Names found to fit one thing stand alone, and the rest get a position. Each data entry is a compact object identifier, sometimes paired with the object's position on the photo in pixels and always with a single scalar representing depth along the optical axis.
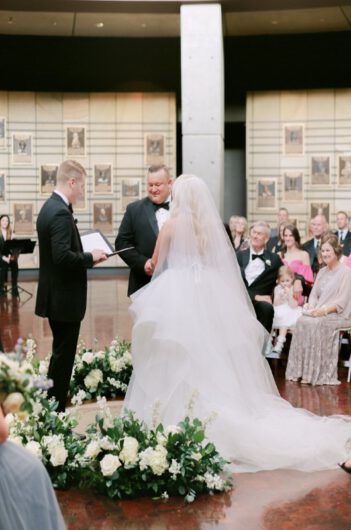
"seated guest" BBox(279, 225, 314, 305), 9.94
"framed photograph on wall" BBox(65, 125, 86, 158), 21.22
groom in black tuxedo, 6.76
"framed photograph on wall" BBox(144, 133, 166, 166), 21.27
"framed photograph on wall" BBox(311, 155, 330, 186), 20.44
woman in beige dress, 8.19
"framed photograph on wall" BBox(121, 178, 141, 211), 21.44
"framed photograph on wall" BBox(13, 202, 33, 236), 21.20
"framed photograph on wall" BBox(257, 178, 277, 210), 20.52
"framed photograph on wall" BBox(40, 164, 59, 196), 21.30
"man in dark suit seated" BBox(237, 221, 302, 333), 8.97
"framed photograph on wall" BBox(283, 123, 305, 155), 20.52
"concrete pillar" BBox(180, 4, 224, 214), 13.79
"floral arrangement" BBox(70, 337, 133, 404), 7.18
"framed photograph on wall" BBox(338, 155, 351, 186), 20.23
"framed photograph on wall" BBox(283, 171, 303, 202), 20.55
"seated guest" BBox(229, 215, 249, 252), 11.98
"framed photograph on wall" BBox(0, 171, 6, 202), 21.14
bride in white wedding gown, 5.41
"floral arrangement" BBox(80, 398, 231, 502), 4.66
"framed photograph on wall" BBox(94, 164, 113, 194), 21.34
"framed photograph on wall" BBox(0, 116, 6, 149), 21.08
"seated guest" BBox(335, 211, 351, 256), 13.16
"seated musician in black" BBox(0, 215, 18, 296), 16.73
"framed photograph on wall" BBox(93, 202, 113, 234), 21.38
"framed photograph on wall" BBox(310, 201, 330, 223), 20.45
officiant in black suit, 5.57
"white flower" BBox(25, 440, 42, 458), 4.78
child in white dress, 9.04
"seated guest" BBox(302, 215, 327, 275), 11.06
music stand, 16.45
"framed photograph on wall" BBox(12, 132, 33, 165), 21.12
